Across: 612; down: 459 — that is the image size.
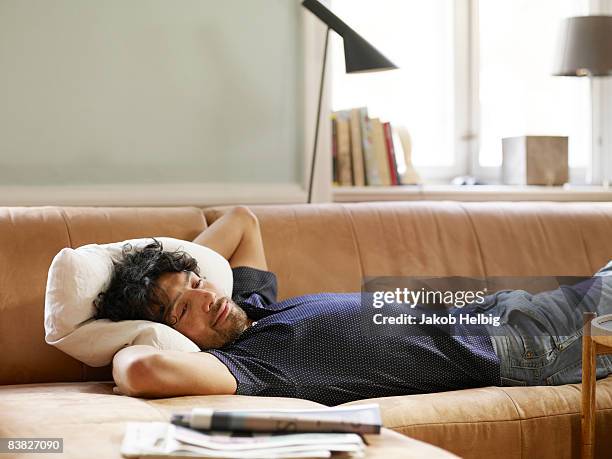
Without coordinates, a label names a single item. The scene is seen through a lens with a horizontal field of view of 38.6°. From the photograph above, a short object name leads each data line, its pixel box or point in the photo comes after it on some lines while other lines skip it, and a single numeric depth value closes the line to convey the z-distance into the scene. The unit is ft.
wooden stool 6.13
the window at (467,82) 11.79
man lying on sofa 6.73
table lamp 10.62
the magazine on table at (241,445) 4.39
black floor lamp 9.34
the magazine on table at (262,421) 4.55
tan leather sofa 5.82
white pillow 6.54
